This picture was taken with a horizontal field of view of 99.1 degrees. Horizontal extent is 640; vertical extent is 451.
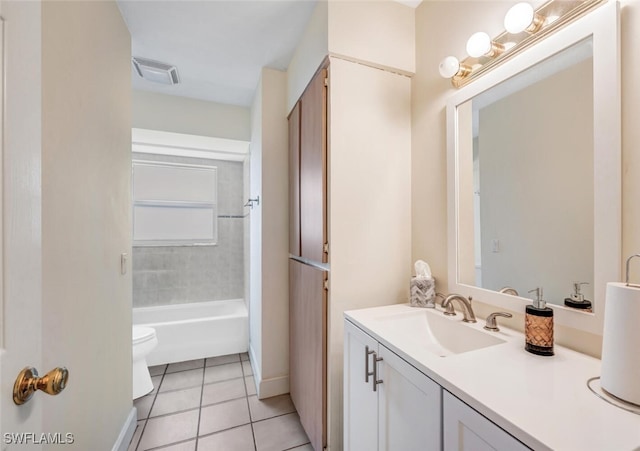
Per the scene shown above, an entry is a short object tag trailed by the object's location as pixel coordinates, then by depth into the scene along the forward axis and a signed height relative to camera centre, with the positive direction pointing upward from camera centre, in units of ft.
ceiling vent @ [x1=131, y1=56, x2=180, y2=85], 6.89 +4.11
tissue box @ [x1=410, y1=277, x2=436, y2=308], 4.50 -1.10
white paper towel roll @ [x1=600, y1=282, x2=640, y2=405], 2.01 -0.90
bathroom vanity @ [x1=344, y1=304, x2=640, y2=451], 1.84 -1.37
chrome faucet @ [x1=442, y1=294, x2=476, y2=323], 3.81 -1.11
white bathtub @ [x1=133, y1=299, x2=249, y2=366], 8.76 -3.64
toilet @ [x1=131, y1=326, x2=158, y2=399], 6.93 -3.52
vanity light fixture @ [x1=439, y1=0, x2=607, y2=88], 3.02 +2.39
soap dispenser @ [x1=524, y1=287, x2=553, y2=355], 2.81 -1.08
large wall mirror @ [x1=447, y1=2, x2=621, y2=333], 2.70 +0.64
